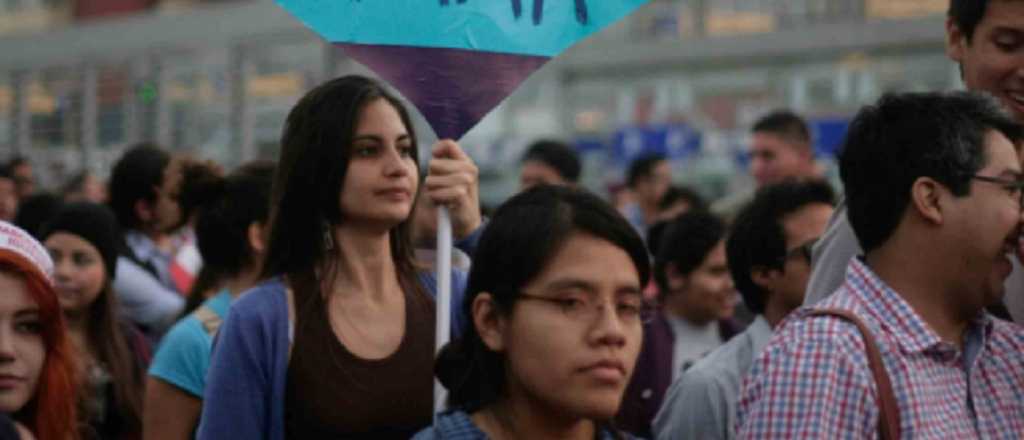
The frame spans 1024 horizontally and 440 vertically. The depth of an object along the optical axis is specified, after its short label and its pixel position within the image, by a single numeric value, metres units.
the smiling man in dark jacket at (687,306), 11.54
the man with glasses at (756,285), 8.00
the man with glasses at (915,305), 5.20
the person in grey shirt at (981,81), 6.41
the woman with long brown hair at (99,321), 9.47
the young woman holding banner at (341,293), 6.55
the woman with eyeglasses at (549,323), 5.09
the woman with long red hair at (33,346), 6.33
